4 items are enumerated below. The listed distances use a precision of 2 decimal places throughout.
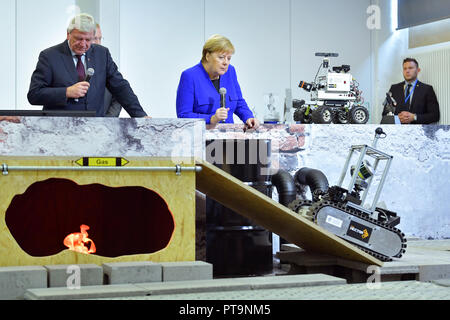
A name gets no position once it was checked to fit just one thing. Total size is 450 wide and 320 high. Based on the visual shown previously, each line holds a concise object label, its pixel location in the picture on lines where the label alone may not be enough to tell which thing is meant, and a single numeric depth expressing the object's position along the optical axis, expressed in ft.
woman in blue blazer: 14.94
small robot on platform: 18.28
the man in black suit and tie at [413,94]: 27.25
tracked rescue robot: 12.90
